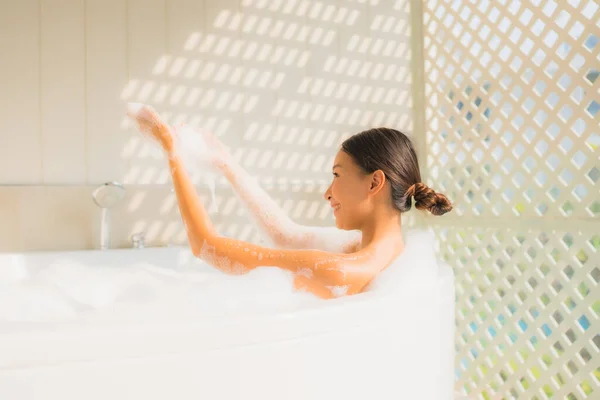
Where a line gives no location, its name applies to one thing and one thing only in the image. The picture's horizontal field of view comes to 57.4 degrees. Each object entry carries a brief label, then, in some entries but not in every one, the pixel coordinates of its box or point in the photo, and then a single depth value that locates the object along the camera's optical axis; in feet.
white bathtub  2.66
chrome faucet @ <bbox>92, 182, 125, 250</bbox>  7.27
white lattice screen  7.15
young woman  4.50
